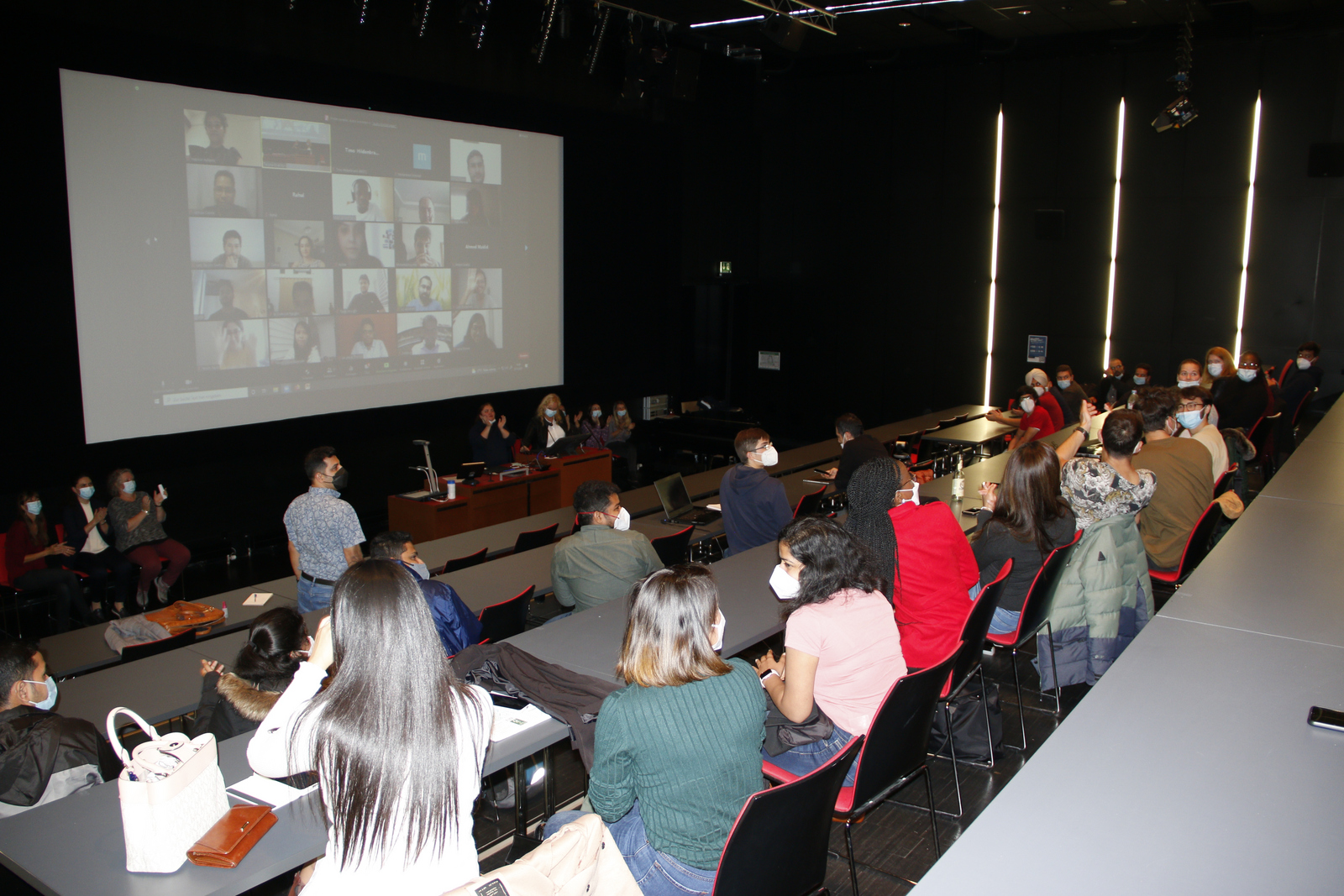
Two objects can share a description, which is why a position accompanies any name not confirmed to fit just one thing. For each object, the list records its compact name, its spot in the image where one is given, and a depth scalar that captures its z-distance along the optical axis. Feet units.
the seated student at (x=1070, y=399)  29.94
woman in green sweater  6.77
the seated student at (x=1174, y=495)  15.46
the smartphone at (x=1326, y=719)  6.88
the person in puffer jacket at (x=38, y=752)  8.29
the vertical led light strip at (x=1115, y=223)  35.50
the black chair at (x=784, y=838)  6.39
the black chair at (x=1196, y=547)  14.74
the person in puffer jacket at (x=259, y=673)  8.68
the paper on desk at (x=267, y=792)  7.38
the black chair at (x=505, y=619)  13.03
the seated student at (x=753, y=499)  16.97
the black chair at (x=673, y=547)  16.58
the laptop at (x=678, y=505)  19.36
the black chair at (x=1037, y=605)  11.98
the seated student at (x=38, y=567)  19.79
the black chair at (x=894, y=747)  8.40
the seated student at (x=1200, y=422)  17.76
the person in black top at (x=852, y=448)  19.40
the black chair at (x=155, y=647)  12.66
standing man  15.42
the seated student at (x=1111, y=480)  13.91
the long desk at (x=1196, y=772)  5.30
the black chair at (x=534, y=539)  18.16
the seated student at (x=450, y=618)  11.91
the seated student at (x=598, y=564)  13.62
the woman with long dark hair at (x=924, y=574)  11.34
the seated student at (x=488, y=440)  30.04
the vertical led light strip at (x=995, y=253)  38.32
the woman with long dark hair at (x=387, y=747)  5.74
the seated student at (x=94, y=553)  20.94
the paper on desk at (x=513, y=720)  8.39
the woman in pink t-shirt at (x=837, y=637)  8.93
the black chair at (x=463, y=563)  16.62
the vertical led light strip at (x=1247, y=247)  33.09
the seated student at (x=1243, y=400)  25.30
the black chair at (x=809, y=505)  19.70
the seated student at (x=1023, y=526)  12.48
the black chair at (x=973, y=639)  10.60
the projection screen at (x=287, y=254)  22.35
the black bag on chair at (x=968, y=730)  12.41
